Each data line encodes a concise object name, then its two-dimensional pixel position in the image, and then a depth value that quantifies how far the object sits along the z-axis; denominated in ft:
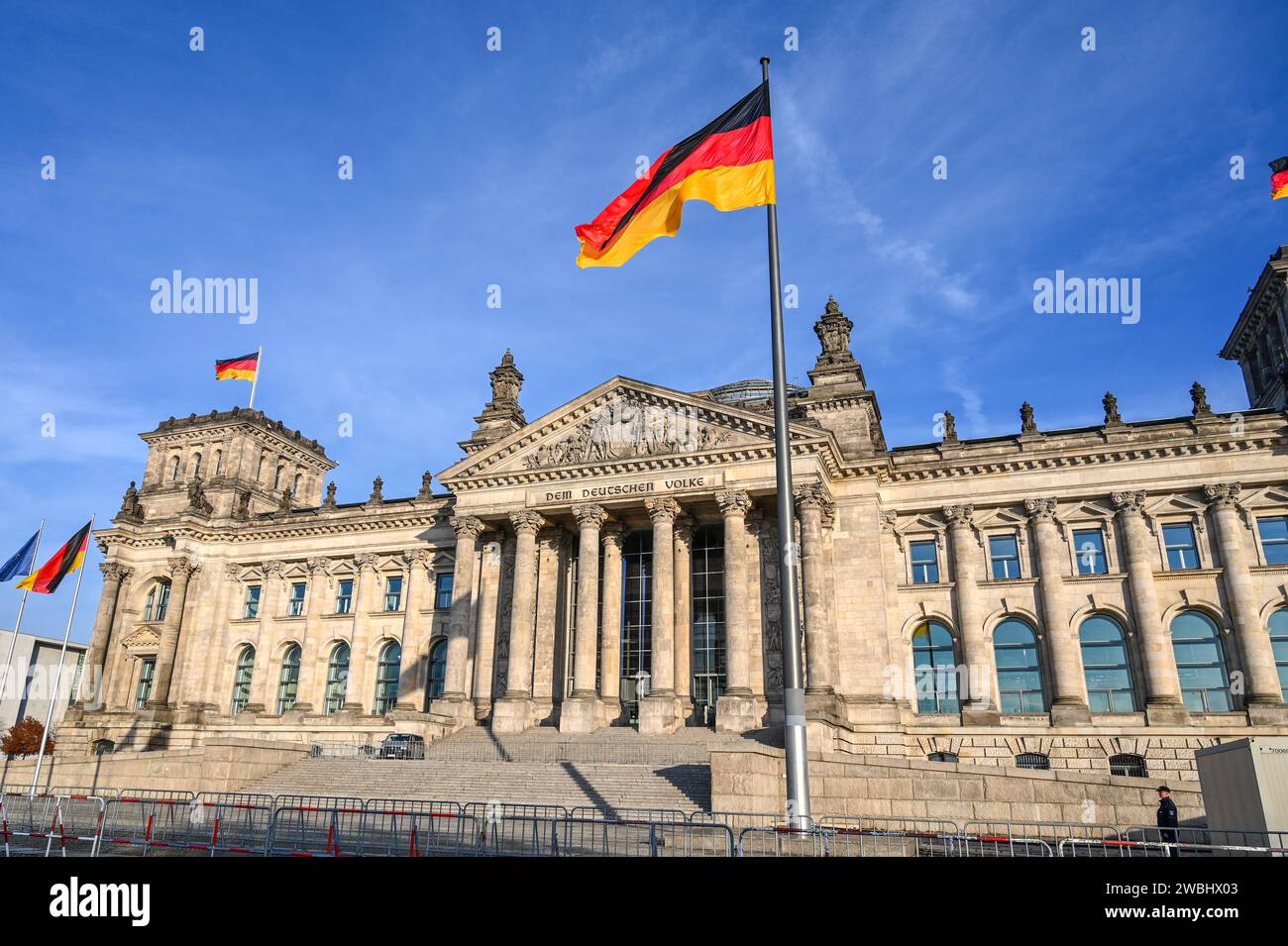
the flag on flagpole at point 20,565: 133.49
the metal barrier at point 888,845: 57.77
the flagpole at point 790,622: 53.11
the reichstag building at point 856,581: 119.24
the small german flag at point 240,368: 173.27
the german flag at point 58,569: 135.13
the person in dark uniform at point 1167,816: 74.49
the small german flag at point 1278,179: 114.70
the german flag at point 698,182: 64.49
